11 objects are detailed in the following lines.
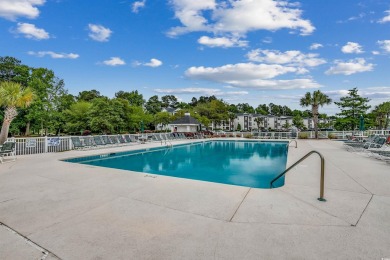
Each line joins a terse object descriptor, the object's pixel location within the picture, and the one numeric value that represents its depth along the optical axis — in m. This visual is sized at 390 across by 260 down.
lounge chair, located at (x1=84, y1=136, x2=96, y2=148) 14.32
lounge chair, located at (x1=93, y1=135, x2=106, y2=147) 14.86
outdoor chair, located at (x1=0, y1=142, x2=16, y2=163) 8.77
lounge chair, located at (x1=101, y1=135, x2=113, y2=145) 15.57
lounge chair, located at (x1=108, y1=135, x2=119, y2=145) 16.26
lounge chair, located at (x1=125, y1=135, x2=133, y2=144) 17.85
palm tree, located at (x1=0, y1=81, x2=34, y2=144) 10.18
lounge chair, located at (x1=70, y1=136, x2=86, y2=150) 13.59
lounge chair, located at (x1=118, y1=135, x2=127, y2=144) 17.12
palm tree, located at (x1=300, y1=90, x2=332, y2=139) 25.83
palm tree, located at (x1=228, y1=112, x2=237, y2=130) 55.33
